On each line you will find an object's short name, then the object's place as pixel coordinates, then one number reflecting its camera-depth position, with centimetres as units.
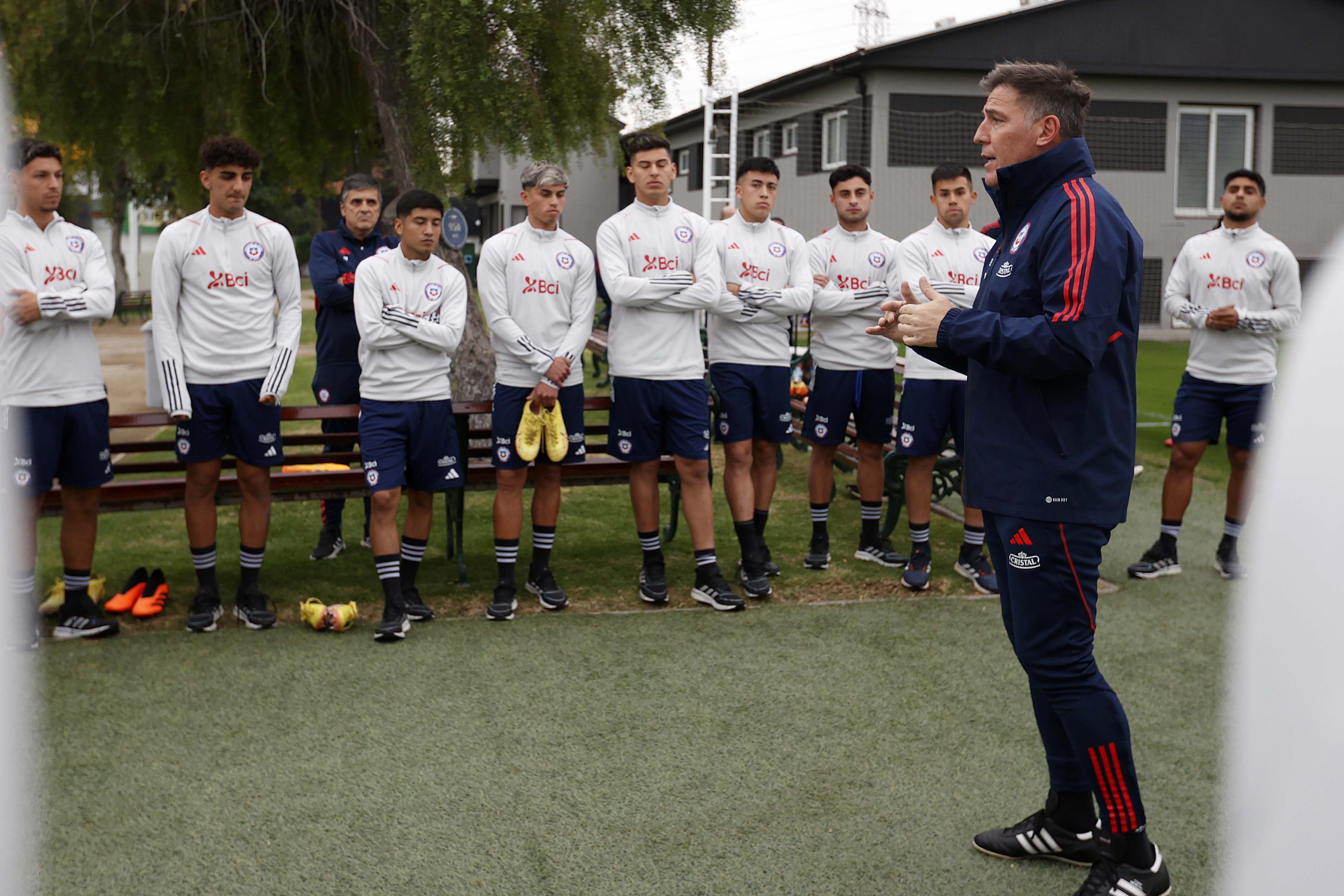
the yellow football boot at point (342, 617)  498
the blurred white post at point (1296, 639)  89
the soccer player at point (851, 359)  607
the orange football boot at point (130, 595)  521
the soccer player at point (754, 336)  572
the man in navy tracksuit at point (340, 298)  638
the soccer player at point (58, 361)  459
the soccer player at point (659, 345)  539
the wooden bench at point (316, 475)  536
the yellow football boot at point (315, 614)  499
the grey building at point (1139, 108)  1998
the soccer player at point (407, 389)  500
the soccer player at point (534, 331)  532
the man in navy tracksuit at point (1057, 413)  267
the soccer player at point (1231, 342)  575
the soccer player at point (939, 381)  578
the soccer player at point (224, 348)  493
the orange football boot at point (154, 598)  519
